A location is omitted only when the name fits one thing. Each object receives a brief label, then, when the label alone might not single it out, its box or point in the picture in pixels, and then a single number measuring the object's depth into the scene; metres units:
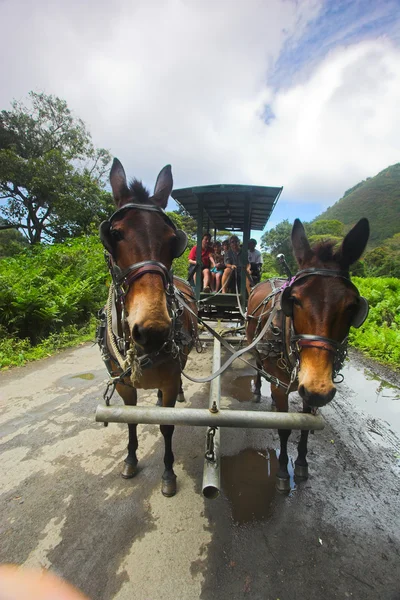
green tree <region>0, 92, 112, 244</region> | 15.73
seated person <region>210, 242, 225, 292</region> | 5.89
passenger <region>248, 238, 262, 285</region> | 6.32
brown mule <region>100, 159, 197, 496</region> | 1.61
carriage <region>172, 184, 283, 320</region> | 4.58
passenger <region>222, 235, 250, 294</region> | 5.46
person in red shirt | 5.95
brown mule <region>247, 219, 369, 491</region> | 1.75
